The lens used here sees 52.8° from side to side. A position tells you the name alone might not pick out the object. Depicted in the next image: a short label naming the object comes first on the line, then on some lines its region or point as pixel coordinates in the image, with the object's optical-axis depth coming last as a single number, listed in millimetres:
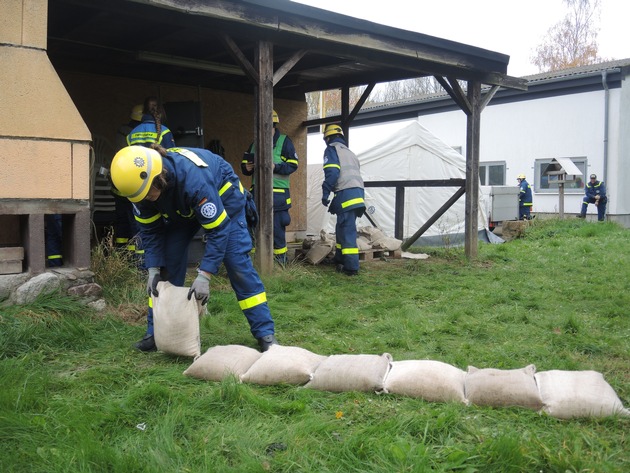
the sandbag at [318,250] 9336
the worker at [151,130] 7316
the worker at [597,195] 19031
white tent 13422
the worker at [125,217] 7820
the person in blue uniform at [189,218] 4062
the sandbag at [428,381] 3531
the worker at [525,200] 19109
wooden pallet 10109
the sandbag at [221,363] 3988
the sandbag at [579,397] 3264
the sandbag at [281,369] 3889
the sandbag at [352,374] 3701
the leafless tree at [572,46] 38094
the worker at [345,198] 8766
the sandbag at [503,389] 3395
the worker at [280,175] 8688
